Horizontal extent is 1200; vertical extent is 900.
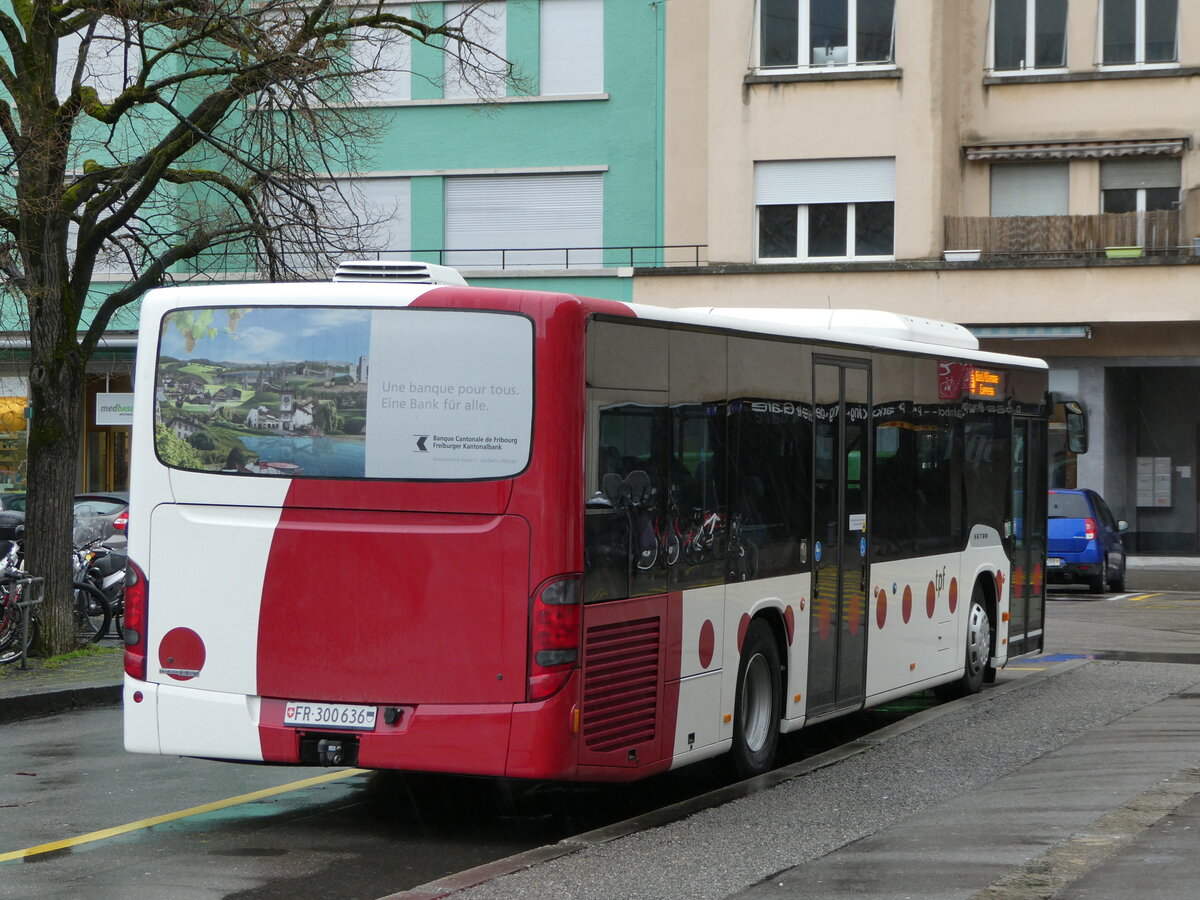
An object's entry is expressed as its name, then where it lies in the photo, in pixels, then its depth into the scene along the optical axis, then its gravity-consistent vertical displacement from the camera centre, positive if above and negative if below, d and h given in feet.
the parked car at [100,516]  73.92 -3.65
